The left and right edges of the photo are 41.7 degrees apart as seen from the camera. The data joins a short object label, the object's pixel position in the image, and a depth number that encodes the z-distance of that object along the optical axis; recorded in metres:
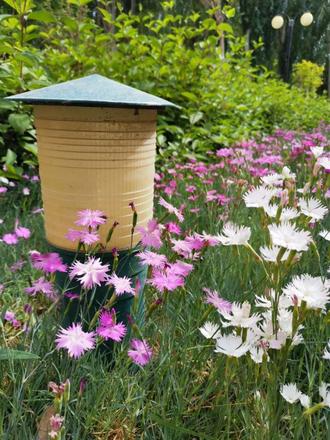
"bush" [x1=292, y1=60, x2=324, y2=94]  15.50
